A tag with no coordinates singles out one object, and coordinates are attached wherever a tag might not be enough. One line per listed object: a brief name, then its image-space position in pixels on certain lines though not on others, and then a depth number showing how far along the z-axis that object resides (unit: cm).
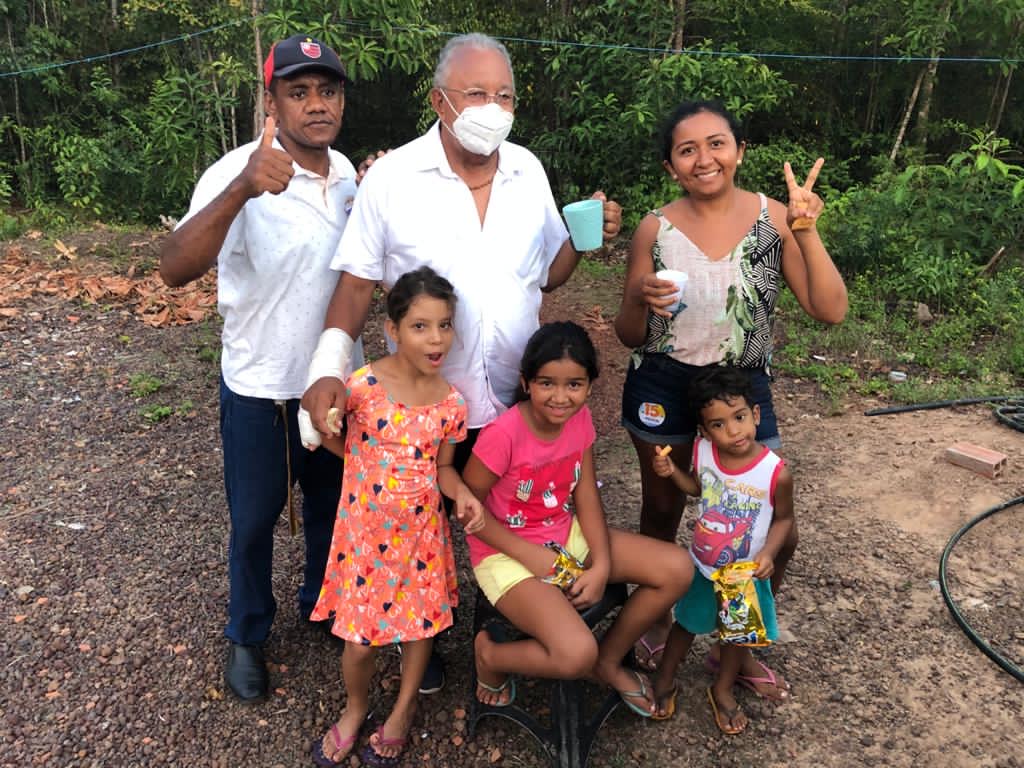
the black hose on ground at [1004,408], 437
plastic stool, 223
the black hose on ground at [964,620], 266
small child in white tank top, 225
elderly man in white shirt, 213
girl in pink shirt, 215
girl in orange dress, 210
